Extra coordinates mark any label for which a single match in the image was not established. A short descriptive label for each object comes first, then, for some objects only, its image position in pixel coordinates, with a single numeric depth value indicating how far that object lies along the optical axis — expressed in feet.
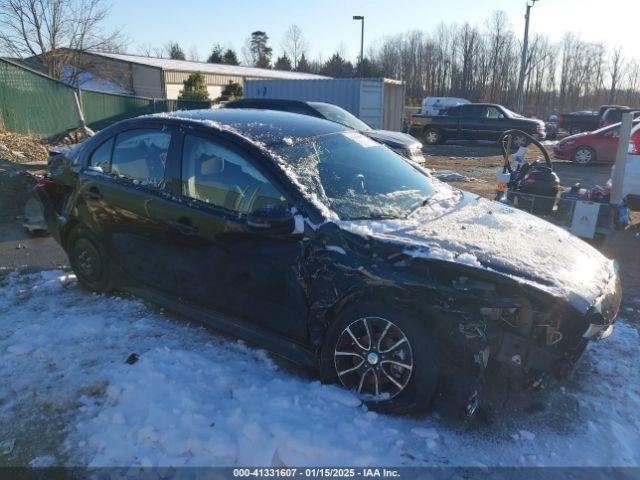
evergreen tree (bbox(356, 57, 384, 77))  190.08
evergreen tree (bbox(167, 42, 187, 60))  208.03
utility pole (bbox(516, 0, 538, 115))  85.30
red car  49.70
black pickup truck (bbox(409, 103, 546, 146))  63.98
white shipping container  59.16
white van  122.74
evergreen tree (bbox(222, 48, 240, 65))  201.87
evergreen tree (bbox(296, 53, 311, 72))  253.03
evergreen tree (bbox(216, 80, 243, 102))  103.55
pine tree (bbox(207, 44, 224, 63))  198.37
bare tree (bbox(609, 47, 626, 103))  206.75
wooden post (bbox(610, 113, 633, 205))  21.98
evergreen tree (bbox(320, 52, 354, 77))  225.56
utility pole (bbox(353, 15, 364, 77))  111.86
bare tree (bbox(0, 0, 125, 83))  65.92
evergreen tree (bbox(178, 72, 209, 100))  94.79
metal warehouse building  103.24
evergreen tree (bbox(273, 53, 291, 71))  252.83
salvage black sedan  8.66
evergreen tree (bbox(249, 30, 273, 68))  247.09
